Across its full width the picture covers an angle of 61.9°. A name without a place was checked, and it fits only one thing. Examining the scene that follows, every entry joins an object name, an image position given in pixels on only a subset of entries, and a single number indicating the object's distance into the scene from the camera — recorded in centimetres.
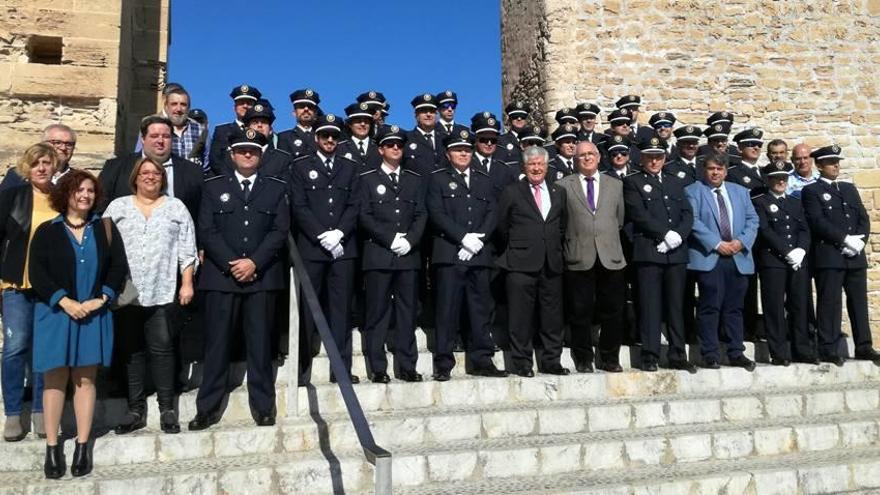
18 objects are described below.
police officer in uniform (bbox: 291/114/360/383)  512
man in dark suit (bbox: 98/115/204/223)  468
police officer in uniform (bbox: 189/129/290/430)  447
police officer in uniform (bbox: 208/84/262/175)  577
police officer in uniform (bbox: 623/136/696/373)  578
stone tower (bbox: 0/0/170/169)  600
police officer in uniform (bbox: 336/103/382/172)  595
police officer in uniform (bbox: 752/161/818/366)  619
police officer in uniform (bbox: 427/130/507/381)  535
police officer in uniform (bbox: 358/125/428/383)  521
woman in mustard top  407
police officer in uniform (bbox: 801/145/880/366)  629
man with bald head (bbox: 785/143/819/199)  704
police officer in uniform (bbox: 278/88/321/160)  617
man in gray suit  564
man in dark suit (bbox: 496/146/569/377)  551
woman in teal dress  384
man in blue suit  592
